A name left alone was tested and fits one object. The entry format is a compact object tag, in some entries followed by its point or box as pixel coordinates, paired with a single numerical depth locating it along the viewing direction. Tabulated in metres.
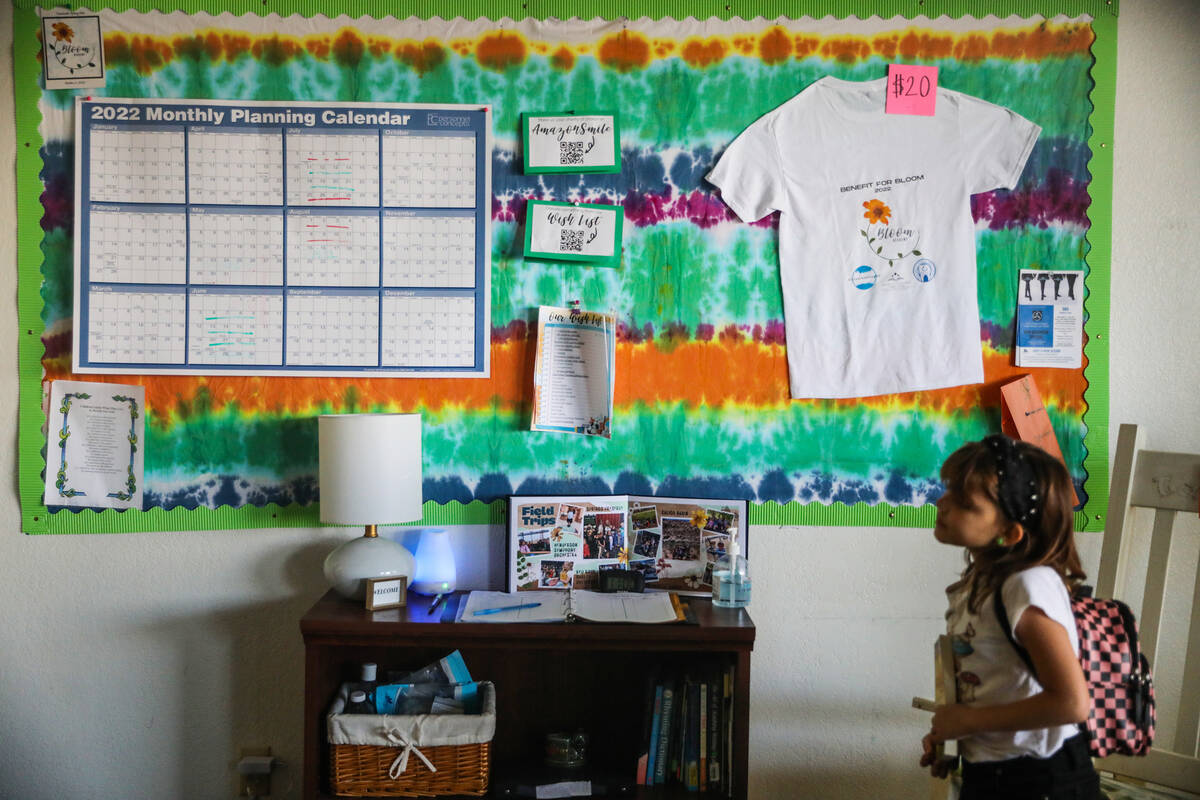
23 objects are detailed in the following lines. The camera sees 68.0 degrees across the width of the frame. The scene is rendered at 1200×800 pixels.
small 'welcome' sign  1.87
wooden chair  1.78
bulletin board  2.10
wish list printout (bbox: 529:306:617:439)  2.10
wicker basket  1.82
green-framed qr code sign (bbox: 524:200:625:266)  2.09
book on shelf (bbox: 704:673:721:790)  1.90
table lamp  1.90
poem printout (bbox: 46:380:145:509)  2.09
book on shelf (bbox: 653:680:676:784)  1.93
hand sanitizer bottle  1.98
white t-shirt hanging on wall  2.11
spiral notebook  1.84
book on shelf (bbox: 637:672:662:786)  1.93
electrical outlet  2.13
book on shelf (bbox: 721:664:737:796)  1.86
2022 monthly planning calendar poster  2.09
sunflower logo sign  2.08
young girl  1.34
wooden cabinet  1.79
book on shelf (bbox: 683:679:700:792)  1.90
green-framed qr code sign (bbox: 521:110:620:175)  2.10
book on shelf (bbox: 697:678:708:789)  1.90
